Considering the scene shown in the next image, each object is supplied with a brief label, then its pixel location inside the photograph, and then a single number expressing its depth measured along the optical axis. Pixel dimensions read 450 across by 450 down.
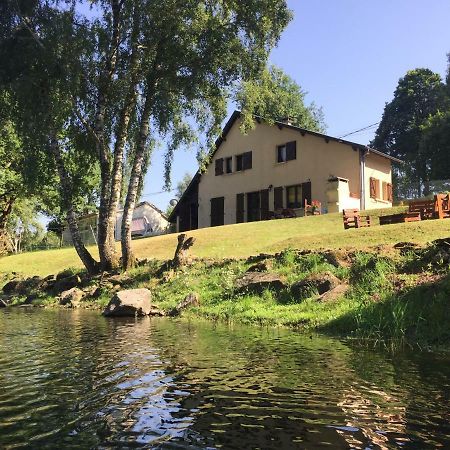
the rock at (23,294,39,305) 20.96
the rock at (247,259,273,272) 17.41
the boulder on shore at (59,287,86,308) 19.59
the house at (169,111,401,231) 35.50
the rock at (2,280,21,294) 25.14
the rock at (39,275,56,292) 23.19
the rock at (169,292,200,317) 15.24
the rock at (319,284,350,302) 13.30
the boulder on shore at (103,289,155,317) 15.20
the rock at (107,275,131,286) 20.62
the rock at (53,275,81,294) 22.39
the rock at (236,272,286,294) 15.53
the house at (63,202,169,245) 63.62
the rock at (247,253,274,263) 18.78
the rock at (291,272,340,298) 14.23
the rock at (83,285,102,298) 20.08
